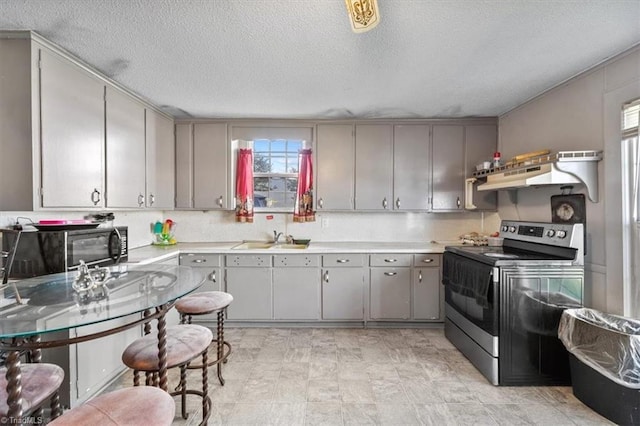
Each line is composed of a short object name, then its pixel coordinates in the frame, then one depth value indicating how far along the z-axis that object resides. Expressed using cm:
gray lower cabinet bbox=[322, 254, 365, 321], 328
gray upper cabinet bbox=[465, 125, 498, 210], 352
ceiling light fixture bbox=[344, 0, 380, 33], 134
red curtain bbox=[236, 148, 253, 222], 364
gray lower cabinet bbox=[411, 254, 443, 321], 326
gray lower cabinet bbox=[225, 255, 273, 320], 328
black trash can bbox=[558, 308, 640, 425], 172
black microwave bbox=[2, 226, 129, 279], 187
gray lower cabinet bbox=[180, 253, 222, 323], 328
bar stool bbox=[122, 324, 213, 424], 141
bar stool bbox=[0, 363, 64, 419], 111
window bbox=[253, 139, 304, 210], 384
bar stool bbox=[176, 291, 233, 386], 201
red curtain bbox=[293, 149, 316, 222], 361
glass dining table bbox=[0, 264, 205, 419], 101
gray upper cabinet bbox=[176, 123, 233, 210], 355
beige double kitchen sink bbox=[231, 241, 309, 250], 346
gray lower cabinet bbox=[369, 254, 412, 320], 328
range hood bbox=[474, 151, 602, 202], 220
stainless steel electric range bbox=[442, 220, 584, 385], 221
